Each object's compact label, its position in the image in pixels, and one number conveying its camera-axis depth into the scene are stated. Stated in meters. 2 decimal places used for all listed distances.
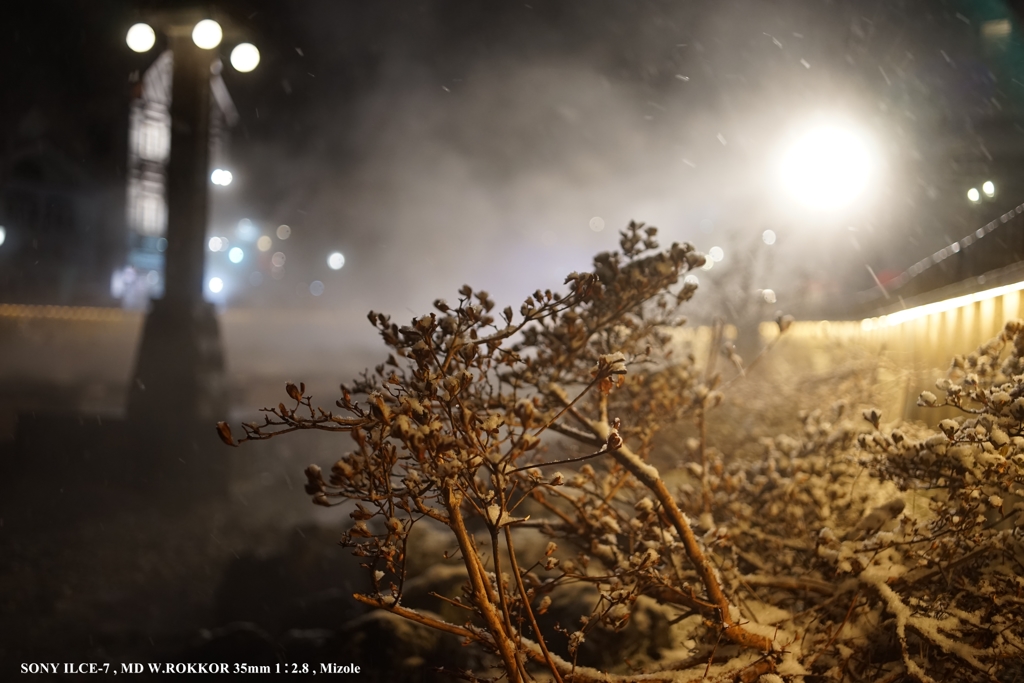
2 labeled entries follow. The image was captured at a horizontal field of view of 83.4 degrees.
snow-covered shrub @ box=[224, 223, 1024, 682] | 3.19
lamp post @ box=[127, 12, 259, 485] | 15.34
